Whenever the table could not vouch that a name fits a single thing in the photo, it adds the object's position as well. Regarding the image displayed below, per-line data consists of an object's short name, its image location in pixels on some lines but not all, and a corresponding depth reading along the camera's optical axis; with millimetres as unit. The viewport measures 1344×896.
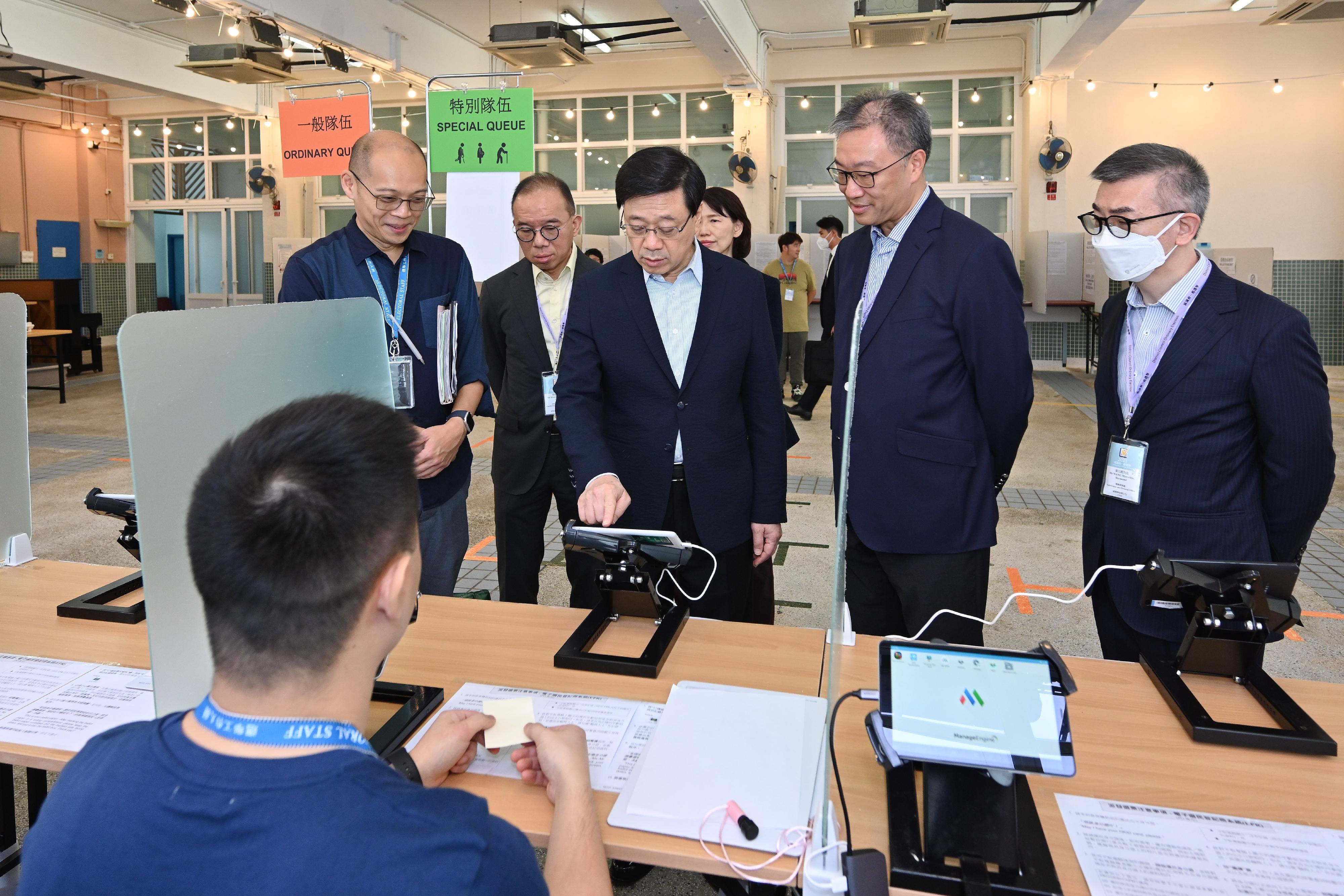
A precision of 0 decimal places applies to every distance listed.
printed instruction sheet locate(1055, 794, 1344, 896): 1035
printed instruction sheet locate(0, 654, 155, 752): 1357
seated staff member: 708
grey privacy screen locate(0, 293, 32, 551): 1942
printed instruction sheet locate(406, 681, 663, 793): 1279
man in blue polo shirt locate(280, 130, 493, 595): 2166
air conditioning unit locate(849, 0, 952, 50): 7371
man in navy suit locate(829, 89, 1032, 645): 1978
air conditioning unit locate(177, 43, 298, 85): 7582
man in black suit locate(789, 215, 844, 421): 6934
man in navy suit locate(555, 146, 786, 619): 2139
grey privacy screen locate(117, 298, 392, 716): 1062
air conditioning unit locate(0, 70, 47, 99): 10203
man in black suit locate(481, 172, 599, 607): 2855
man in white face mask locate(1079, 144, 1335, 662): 1731
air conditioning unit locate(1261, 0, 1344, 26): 6555
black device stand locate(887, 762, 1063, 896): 1046
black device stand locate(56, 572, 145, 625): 1781
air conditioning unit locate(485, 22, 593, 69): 7457
